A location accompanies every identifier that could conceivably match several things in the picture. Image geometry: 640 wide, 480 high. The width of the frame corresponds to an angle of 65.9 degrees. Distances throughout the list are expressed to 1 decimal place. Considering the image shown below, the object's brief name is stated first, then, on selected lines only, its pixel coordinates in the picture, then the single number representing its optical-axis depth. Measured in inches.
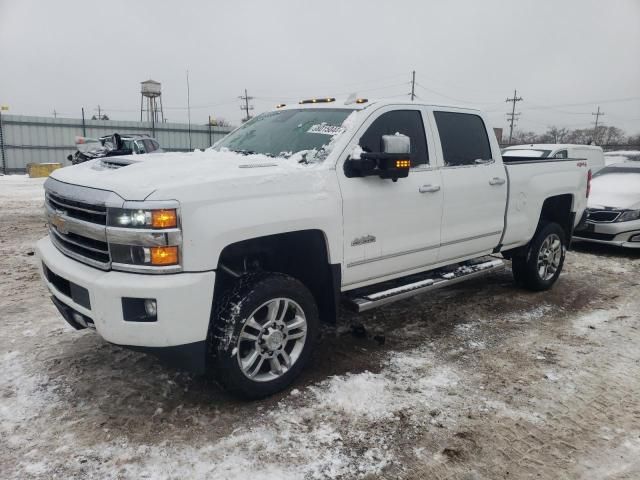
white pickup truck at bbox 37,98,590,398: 110.7
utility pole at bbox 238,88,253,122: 2377.0
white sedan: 316.2
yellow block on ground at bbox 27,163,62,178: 868.1
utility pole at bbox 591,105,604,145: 3099.4
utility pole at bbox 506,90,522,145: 2377.0
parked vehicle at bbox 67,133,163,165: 624.4
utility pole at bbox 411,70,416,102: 1981.1
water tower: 1558.8
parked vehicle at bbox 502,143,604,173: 471.6
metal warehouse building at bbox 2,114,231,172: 976.3
